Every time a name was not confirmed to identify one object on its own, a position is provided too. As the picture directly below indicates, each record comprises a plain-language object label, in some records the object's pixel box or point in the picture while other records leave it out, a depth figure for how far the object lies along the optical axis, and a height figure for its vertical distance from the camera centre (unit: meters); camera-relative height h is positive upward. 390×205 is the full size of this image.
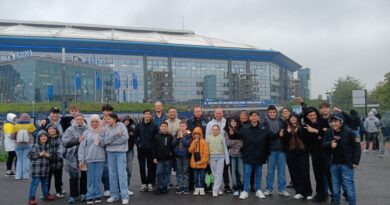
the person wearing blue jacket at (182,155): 8.30 -1.01
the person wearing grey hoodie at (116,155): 7.62 -0.92
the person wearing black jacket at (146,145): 8.49 -0.81
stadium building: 69.12 +8.46
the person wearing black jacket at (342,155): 6.75 -0.85
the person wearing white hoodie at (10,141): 11.01 -0.92
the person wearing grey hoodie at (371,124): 16.05 -0.76
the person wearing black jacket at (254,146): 7.88 -0.79
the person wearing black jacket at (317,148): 7.53 -0.81
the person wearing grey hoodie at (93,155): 7.63 -0.91
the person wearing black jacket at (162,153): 8.31 -0.96
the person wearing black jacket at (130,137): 8.60 -0.64
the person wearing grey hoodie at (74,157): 7.73 -0.97
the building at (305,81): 123.62 +8.76
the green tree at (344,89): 56.15 +2.61
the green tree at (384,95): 38.53 +1.02
